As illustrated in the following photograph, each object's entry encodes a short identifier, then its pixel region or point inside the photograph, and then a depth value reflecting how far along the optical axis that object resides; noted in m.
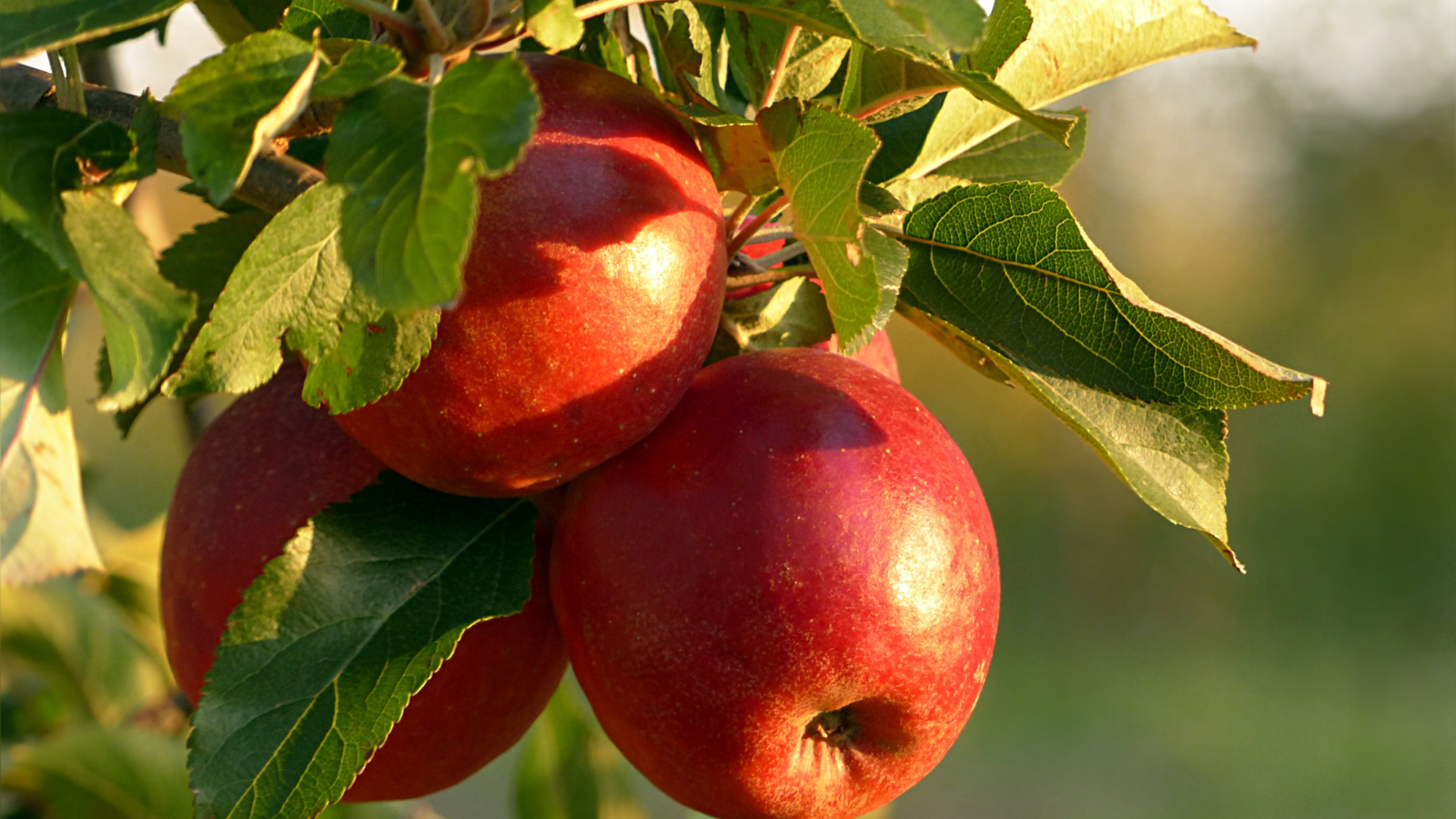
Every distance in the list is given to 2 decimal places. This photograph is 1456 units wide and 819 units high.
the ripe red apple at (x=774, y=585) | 1.18
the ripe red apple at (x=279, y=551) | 1.20
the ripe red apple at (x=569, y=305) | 1.16
